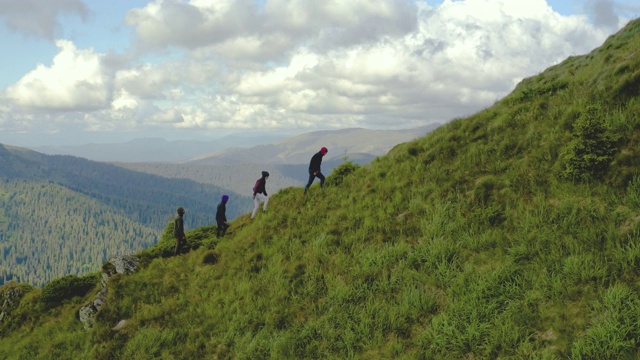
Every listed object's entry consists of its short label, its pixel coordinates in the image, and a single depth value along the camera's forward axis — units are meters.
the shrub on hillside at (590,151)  9.80
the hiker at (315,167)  17.16
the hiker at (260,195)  17.83
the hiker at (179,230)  16.39
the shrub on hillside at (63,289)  15.99
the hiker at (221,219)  17.70
